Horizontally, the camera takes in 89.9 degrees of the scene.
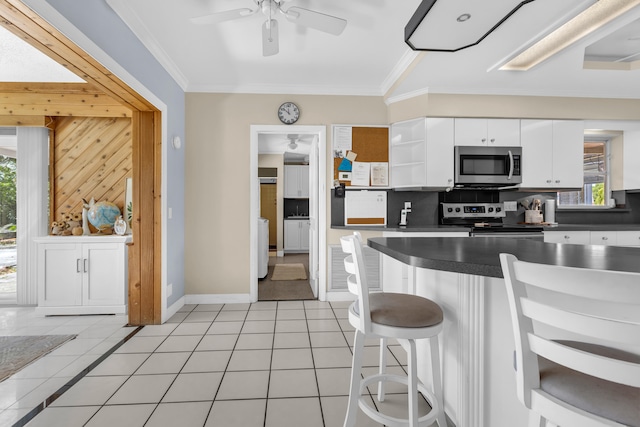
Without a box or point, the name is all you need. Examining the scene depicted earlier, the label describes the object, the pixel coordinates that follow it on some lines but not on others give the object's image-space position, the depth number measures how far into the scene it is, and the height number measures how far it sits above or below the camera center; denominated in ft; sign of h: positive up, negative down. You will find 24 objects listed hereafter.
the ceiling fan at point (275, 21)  6.47 +4.03
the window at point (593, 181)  12.77 +1.27
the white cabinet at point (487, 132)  11.65 +2.94
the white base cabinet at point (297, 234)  24.63 -1.69
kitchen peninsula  3.77 -1.38
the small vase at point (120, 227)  11.16 -0.52
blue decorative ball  11.28 -0.11
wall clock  12.17 +3.78
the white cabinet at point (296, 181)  25.00 +2.45
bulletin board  12.39 +2.55
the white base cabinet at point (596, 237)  10.75 -0.83
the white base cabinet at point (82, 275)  10.52 -2.07
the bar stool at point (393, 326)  4.22 -1.53
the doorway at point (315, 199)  12.14 +0.50
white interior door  12.89 -0.07
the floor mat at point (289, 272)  16.28 -3.27
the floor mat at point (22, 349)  7.22 -3.46
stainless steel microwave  11.52 +1.68
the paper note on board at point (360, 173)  12.42 +1.52
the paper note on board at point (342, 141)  12.39 +2.76
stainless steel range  12.63 -0.06
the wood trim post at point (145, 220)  9.84 -0.25
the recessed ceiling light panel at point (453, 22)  6.25 +4.08
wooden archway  7.38 +2.56
